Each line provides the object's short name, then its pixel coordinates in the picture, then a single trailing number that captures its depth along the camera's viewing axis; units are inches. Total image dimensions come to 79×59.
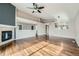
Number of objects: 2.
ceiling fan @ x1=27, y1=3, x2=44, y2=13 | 50.8
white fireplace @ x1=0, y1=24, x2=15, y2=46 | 55.9
